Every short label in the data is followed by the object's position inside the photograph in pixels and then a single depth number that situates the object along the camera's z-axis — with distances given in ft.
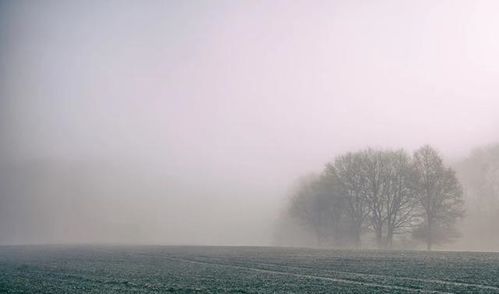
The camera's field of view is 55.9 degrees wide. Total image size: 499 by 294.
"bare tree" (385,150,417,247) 255.50
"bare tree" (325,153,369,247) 272.31
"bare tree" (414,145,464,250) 239.09
